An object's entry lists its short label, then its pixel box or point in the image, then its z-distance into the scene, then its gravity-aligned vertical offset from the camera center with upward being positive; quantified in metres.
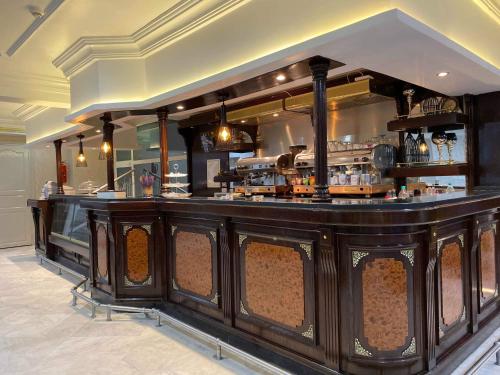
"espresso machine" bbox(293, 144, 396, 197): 5.21 +0.15
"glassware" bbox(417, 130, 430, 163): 4.91 +0.33
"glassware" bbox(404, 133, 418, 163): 4.92 +0.34
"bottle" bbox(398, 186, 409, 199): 4.13 -0.17
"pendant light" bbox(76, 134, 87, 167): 8.03 +0.58
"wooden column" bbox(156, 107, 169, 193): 5.11 +0.54
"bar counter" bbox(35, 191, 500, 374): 2.52 -0.73
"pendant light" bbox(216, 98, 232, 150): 4.36 +0.59
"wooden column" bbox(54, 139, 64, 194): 8.33 +0.49
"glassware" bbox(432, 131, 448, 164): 4.73 +0.44
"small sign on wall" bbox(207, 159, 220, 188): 7.85 +0.25
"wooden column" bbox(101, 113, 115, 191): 5.81 +0.50
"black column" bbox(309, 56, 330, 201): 3.04 +0.37
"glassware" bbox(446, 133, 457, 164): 4.70 +0.42
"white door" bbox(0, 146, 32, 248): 10.02 -0.18
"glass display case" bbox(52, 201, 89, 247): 6.14 -0.59
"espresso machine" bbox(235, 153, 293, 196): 6.86 +0.16
